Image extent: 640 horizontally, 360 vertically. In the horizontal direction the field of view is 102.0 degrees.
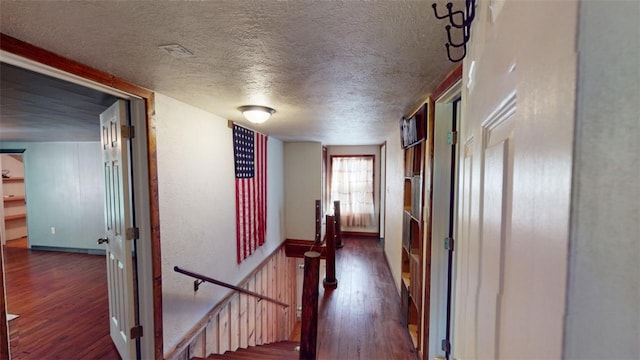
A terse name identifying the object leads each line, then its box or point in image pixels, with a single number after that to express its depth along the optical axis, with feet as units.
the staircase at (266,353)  7.98
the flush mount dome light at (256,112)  7.58
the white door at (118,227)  6.19
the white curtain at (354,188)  20.45
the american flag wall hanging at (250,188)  11.05
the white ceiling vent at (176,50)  3.95
